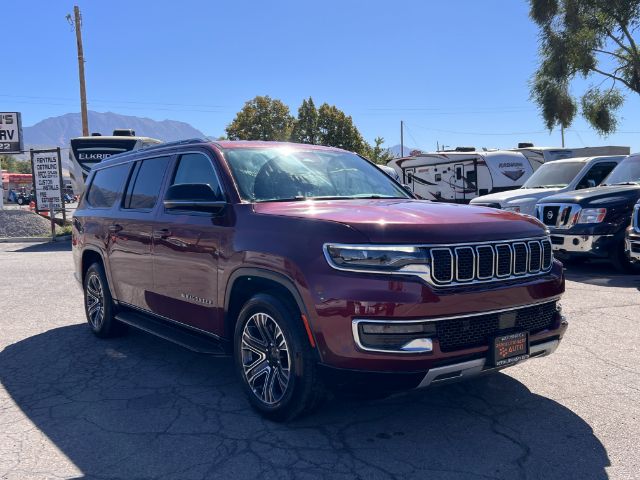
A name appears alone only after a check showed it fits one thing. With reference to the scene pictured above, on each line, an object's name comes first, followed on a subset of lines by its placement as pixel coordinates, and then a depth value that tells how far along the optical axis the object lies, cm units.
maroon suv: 343
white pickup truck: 1199
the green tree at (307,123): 5812
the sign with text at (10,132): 2495
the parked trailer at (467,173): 2061
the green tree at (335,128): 5782
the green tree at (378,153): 6252
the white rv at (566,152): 2016
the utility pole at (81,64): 2727
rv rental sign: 2094
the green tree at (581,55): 2478
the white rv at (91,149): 1914
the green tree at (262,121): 5666
